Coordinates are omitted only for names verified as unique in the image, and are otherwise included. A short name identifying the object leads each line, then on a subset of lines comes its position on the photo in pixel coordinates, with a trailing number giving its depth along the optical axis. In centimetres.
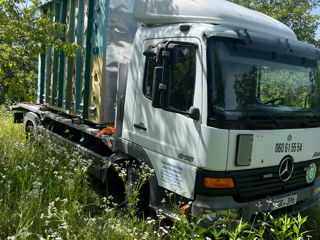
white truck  312
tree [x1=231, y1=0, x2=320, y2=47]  1683
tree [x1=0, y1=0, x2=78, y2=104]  537
